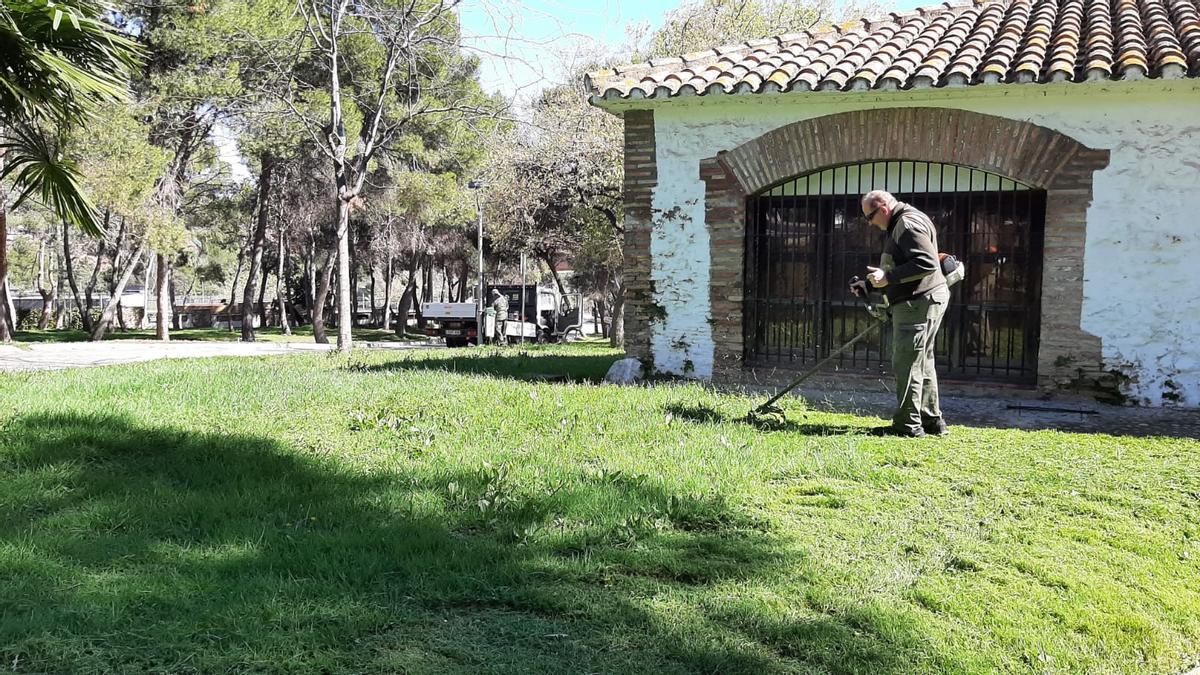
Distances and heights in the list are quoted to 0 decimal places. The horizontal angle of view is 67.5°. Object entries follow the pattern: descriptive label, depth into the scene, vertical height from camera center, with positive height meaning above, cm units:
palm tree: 629 +159
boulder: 889 -81
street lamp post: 2328 -15
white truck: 2514 -86
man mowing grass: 598 -5
